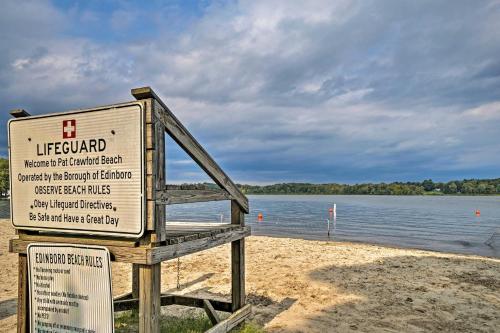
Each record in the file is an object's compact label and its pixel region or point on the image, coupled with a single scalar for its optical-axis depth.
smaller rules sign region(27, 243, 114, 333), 3.42
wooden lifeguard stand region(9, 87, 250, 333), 3.50
